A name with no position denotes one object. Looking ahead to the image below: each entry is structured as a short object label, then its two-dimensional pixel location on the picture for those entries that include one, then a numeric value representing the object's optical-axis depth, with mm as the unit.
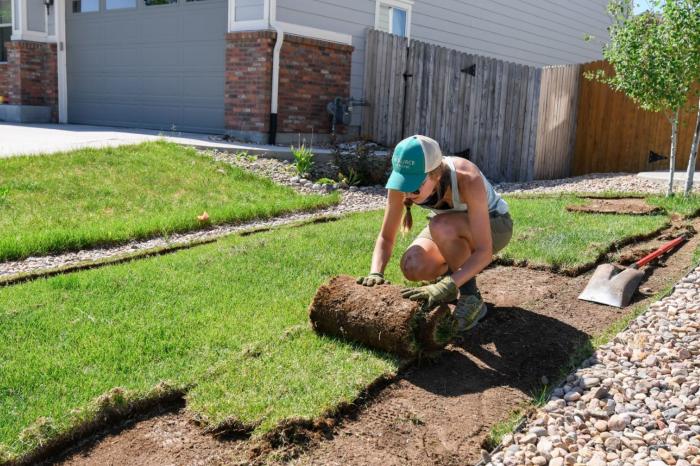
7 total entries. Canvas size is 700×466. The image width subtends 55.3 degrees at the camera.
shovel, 4477
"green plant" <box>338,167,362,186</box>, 9680
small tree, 7992
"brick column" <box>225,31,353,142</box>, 10852
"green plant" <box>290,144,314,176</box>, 9422
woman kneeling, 3402
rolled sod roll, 3410
